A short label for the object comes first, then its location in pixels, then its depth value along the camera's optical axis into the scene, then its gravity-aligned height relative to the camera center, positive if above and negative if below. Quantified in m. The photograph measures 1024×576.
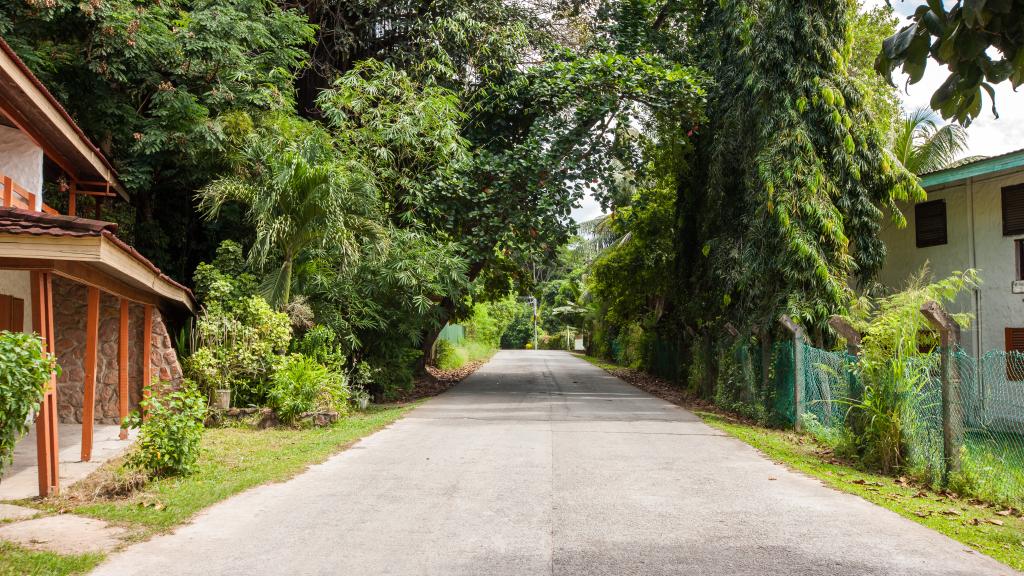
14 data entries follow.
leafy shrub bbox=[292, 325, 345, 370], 14.62 -0.66
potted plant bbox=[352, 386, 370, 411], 15.71 -1.79
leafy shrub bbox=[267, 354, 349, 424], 12.78 -1.32
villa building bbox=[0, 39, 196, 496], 7.18 +0.47
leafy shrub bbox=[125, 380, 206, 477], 7.86 -1.25
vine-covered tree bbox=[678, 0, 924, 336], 13.84 +2.50
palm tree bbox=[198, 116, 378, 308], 14.05 +2.16
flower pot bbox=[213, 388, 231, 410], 12.75 -1.42
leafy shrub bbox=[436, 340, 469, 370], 31.41 -1.96
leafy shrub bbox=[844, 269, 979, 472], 8.84 -0.97
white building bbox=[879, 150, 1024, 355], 15.30 +1.38
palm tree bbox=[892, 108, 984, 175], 23.05 +4.69
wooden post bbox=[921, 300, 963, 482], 8.09 -0.94
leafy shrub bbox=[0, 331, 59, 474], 5.62 -0.48
